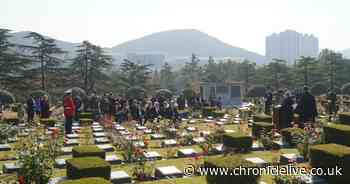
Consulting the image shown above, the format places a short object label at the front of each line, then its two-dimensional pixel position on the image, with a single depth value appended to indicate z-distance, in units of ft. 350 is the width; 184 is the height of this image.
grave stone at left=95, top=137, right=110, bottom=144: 46.44
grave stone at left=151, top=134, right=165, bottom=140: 49.82
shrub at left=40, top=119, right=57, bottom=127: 59.88
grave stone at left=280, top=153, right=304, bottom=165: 33.86
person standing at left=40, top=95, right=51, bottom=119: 65.05
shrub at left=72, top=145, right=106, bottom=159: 31.01
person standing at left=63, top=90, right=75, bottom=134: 51.39
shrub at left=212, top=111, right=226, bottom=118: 74.74
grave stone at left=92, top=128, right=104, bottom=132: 56.95
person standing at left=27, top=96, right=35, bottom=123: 61.90
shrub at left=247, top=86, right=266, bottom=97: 131.94
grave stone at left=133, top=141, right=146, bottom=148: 39.88
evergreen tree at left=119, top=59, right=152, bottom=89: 156.76
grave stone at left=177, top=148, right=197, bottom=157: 37.92
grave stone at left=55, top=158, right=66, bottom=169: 33.45
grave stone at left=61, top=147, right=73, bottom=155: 39.83
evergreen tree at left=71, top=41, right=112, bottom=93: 141.59
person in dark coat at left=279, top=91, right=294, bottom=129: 48.47
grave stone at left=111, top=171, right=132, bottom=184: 28.27
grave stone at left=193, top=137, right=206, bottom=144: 44.71
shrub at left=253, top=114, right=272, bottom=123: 53.93
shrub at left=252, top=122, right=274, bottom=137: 46.44
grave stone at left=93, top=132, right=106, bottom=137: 51.60
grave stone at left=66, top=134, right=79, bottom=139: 49.93
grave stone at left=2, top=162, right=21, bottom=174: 31.60
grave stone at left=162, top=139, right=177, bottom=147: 44.26
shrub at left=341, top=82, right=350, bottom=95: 122.21
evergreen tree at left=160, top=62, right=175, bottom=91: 242.99
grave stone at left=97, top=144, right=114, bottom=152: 41.35
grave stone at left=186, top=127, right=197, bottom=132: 54.71
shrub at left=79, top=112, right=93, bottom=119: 69.56
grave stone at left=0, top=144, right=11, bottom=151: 42.80
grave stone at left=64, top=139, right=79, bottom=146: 44.59
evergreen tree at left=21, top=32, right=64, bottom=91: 132.46
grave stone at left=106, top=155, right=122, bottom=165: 34.94
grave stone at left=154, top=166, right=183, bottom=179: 29.78
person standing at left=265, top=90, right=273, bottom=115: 68.95
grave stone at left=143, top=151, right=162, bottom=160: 36.43
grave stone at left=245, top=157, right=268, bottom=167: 33.20
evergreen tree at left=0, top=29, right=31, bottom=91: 125.90
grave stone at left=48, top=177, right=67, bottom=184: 27.86
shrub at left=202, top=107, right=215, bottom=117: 77.05
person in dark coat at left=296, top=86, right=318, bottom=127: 44.86
